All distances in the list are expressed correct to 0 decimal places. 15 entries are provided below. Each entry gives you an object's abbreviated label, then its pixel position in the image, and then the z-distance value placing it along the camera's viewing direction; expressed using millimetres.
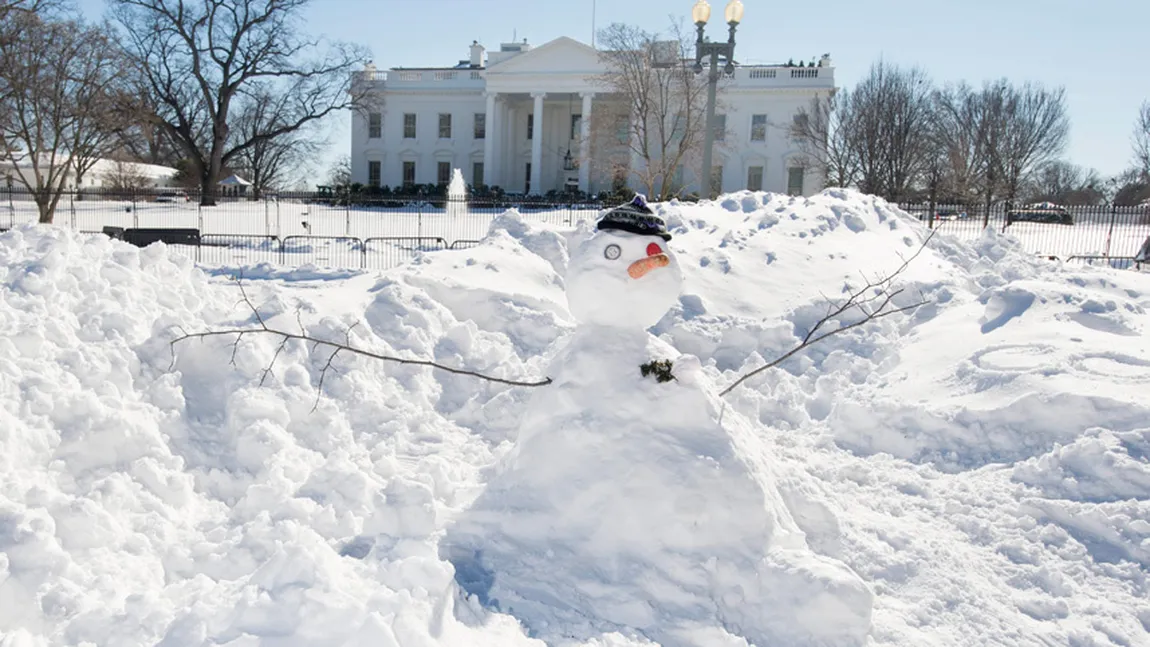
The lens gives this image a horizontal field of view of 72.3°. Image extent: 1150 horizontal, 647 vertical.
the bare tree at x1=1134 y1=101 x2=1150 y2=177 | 41688
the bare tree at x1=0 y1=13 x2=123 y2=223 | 23359
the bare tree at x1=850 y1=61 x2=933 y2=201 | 38438
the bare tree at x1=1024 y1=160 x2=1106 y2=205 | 50062
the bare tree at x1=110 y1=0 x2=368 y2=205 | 37094
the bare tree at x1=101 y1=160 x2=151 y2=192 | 45000
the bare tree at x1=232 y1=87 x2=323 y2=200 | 41750
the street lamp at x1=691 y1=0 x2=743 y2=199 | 13289
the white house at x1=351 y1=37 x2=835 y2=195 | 46250
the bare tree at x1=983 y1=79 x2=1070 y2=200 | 44531
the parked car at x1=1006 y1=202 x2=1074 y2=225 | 28144
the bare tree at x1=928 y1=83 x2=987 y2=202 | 36875
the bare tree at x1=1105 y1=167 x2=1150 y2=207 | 42781
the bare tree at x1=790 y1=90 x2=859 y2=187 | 40375
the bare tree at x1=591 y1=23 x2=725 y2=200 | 34219
